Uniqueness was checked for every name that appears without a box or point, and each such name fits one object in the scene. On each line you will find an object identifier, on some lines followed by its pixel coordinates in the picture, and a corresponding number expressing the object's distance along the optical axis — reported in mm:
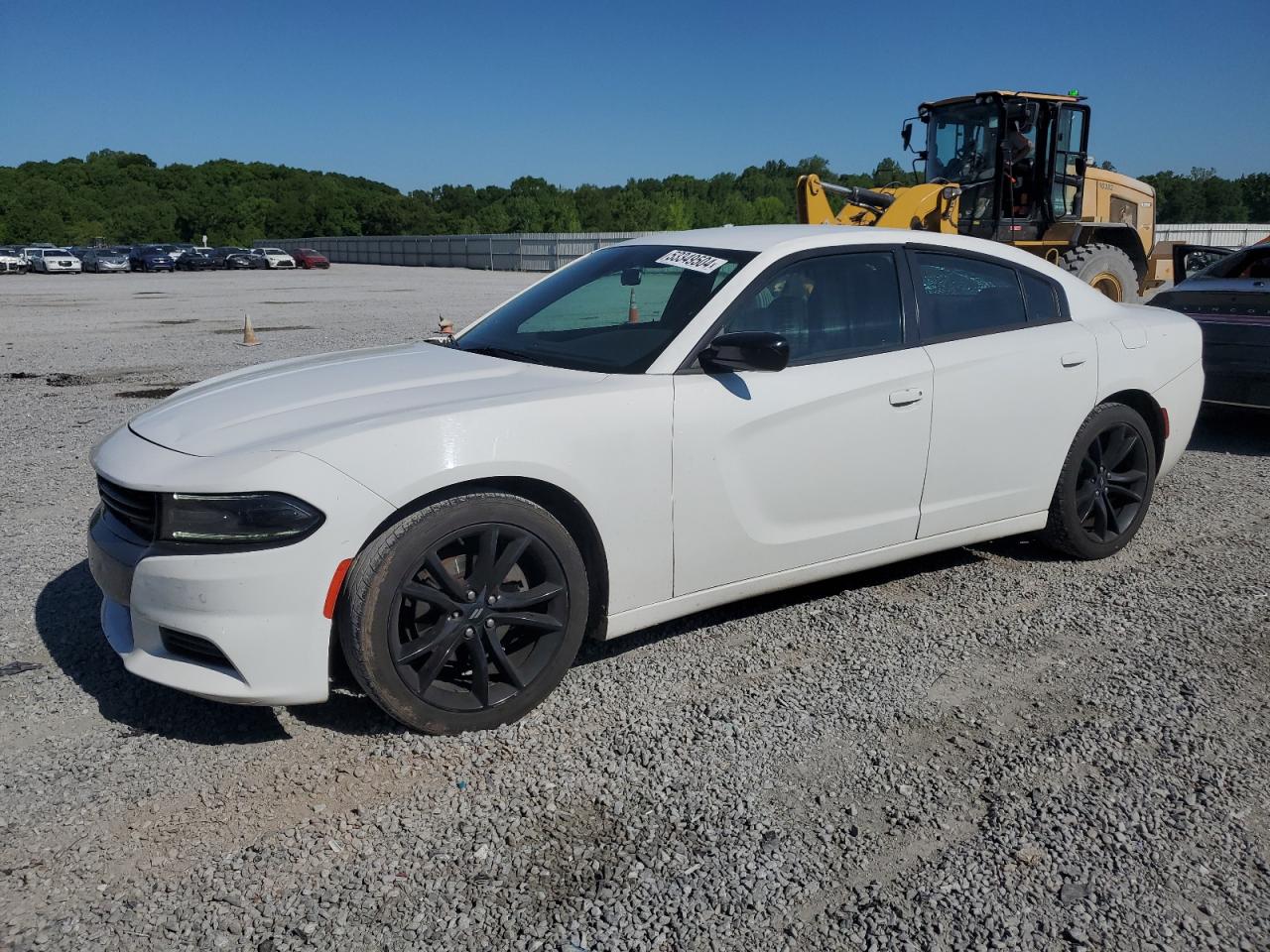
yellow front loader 12484
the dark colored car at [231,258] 60219
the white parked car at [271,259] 62656
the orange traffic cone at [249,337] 15438
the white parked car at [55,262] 57031
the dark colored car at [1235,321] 7289
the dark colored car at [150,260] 57438
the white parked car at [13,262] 56656
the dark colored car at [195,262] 59156
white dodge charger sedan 3127
